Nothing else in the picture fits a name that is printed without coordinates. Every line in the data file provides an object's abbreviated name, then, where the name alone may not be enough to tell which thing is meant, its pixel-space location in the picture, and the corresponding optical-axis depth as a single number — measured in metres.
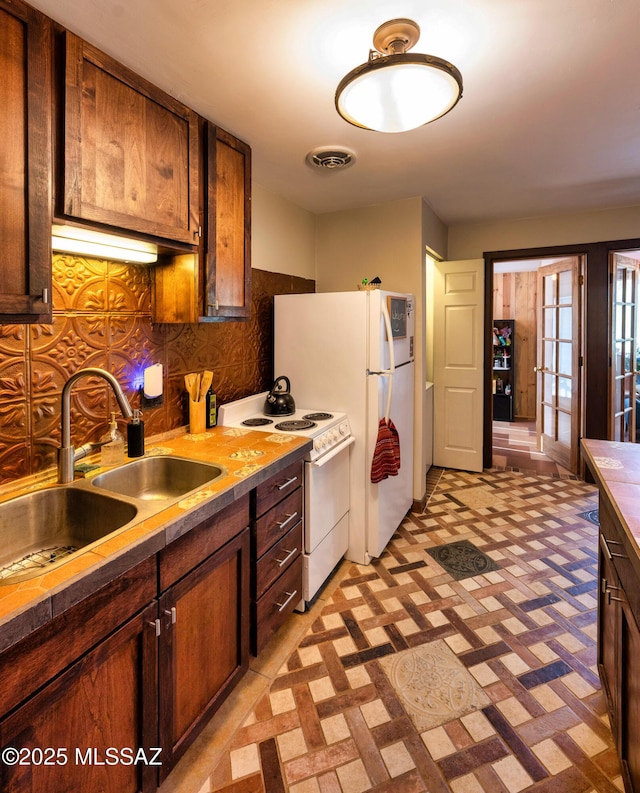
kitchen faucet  1.46
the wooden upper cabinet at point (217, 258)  1.89
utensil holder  2.22
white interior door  4.07
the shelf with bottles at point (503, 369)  6.92
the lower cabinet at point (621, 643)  1.10
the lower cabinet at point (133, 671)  0.88
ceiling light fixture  1.26
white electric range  2.14
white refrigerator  2.51
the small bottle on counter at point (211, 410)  2.30
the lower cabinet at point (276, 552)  1.71
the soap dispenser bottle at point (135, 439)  1.77
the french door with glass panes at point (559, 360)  4.13
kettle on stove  2.63
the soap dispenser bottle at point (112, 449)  1.67
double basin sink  1.29
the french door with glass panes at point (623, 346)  3.93
